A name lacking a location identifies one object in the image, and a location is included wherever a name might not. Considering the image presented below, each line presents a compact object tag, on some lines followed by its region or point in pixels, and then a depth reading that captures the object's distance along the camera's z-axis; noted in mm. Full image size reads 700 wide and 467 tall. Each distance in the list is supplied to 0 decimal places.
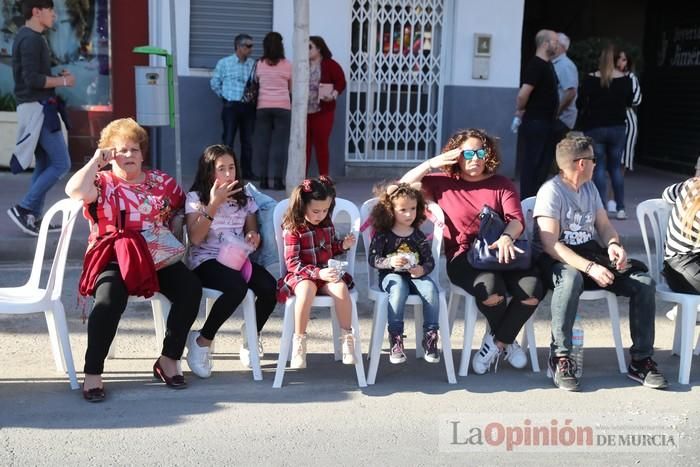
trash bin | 8203
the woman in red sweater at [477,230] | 4645
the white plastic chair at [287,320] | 4480
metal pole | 7622
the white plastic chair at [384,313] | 4582
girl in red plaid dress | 4480
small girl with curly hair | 4570
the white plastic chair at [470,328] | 4715
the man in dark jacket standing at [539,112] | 7973
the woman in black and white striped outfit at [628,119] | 8453
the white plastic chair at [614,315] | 4742
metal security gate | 10445
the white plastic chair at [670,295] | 4680
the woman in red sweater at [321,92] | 9445
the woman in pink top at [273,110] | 9375
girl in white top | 4535
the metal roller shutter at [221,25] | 9969
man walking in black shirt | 6688
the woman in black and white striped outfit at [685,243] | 4785
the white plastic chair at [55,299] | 4312
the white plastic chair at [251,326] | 4562
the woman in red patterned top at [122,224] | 4227
